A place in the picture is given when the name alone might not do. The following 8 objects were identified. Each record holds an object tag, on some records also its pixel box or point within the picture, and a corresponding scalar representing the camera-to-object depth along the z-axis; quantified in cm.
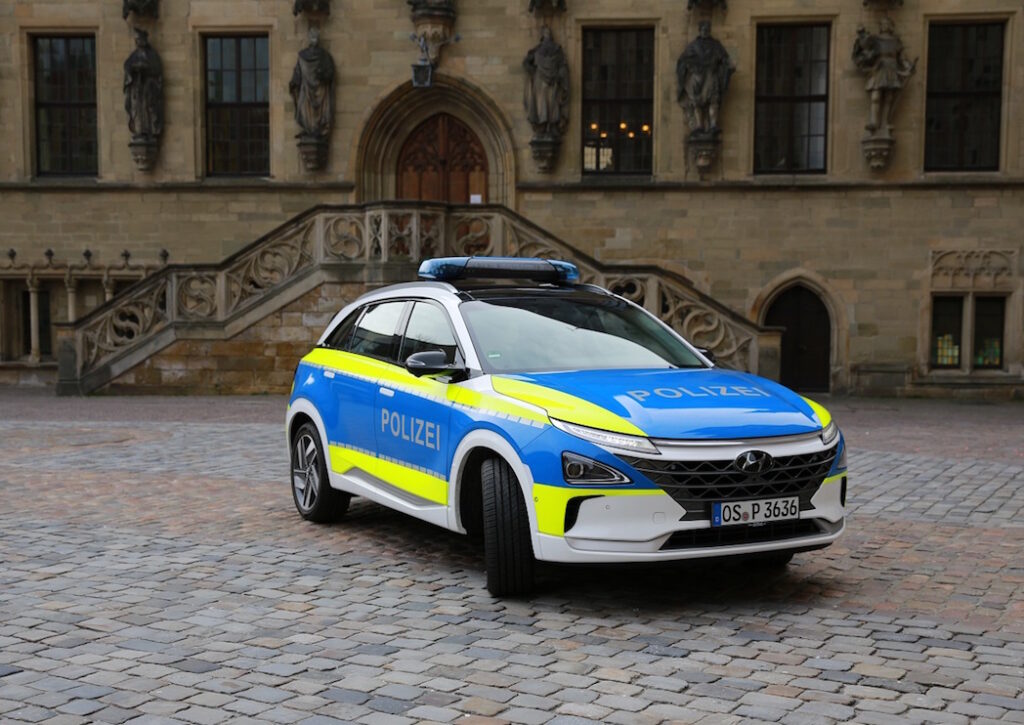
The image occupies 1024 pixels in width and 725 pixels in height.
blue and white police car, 614
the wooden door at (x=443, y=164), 2316
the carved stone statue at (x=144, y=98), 2277
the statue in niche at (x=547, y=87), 2194
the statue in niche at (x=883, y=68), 2122
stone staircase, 1900
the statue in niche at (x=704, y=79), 2158
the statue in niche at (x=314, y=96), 2239
